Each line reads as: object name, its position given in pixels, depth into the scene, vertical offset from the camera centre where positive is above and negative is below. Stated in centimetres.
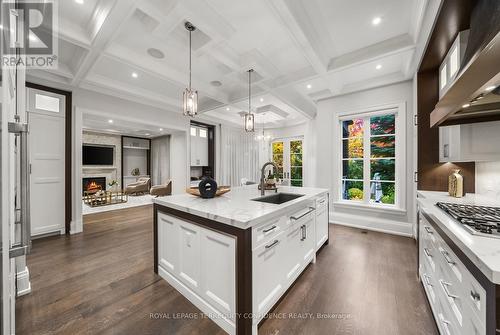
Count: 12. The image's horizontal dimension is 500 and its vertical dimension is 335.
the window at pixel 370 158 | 365 +18
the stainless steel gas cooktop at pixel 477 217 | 94 -30
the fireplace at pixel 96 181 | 776 -57
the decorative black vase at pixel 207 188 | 204 -22
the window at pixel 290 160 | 677 +27
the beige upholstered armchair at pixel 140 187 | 755 -82
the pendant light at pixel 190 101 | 232 +82
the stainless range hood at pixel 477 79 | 87 +47
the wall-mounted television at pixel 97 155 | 766 +54
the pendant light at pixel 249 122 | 330 +80
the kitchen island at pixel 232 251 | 128 -69
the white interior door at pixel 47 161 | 315 +12
